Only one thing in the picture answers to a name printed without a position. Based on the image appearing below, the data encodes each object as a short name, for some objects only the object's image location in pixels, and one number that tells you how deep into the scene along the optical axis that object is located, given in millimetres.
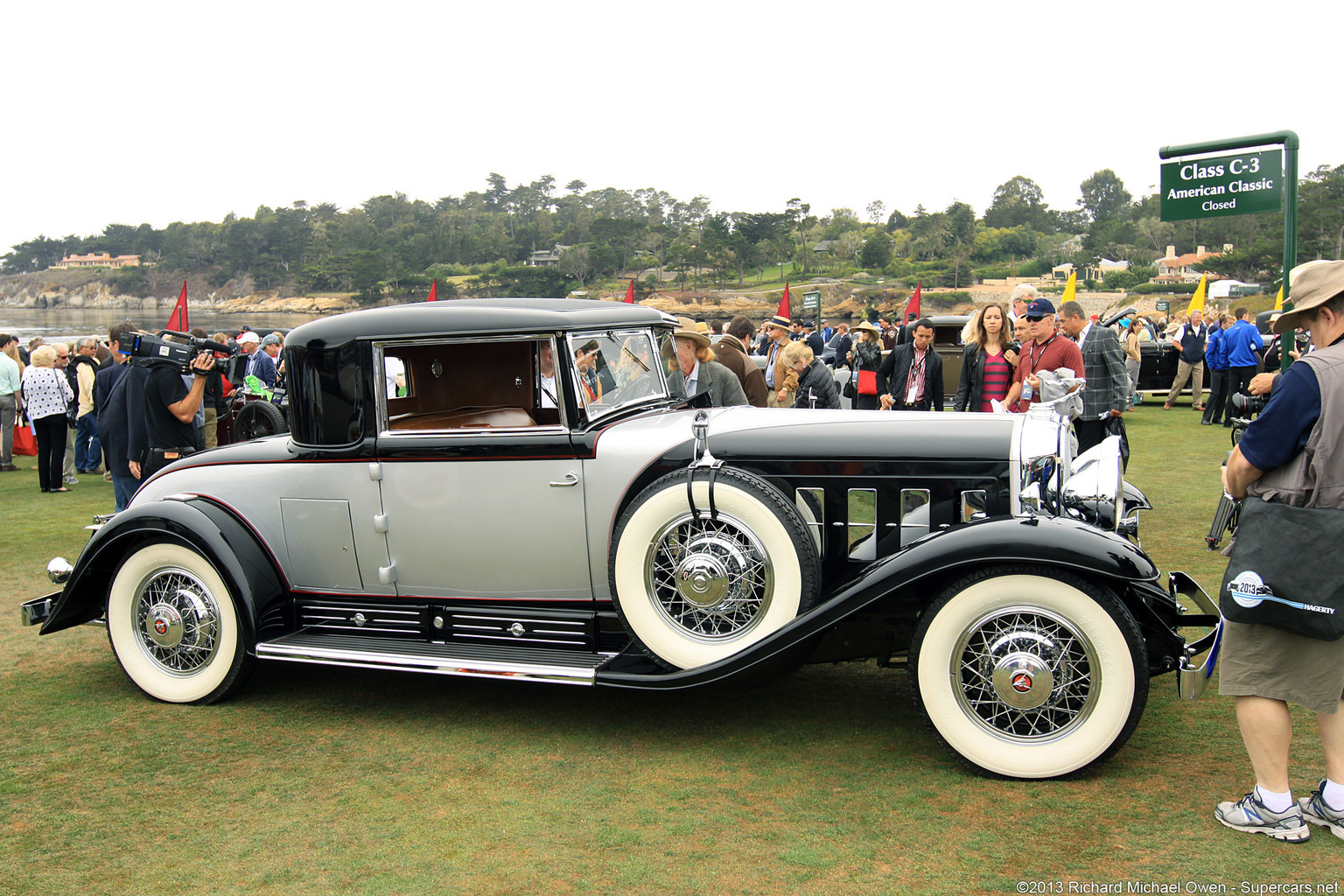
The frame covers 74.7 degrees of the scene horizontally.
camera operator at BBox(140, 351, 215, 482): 6309
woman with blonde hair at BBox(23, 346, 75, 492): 10242
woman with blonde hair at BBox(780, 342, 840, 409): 7906
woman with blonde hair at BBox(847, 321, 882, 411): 9852
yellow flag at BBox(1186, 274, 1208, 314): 17672
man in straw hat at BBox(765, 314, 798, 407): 8242
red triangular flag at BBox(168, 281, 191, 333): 11047
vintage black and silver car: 3305
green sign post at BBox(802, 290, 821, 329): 23938
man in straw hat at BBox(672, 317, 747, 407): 6586
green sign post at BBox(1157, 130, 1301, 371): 5520
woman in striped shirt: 7000
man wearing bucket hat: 2699
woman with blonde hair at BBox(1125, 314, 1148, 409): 14820
